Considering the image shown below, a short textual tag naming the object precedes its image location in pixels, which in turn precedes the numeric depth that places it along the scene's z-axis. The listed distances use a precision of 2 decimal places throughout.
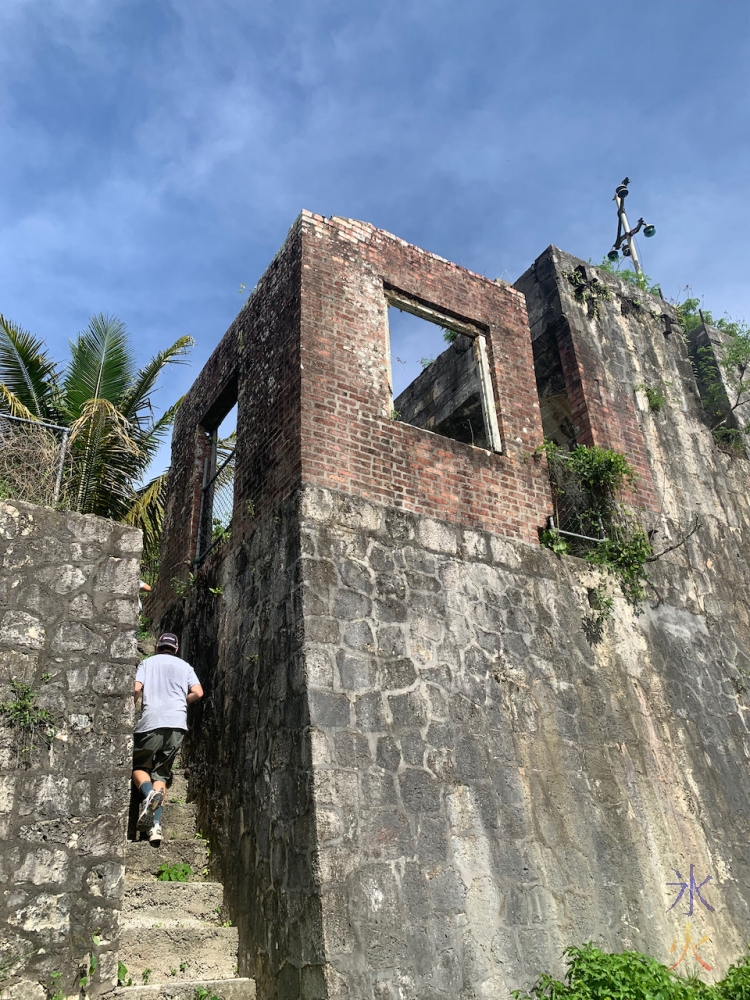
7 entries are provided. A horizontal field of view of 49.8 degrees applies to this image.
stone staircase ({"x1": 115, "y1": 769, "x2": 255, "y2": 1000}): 4.80
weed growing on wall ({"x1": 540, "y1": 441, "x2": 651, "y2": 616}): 7.56
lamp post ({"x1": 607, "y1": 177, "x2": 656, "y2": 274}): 13.63
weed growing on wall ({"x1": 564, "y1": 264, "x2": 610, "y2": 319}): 9.62
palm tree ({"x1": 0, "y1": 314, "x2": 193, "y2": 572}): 12.44
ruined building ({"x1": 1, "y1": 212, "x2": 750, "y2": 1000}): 5.04
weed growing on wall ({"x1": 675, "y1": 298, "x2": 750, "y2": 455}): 10.11
